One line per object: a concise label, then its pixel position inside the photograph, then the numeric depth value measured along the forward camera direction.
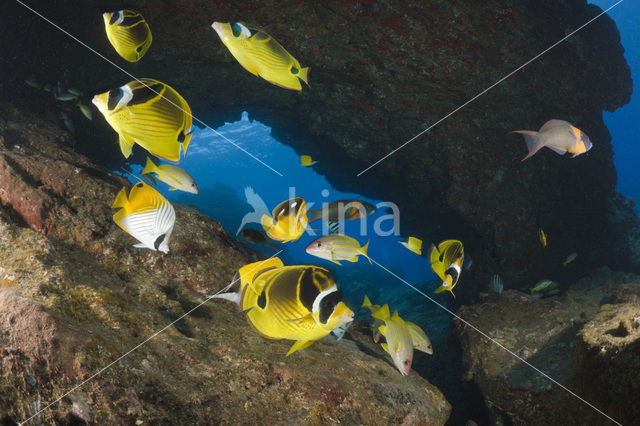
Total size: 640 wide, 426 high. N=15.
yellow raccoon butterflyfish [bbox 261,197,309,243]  2.66
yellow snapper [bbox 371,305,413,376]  2.92
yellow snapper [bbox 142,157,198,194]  3.34
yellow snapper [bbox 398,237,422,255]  4.03
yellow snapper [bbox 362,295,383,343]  3.45
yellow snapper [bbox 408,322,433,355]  3.27
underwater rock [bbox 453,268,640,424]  2.02
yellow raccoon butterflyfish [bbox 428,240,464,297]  3.25
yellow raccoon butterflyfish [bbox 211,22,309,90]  1.90
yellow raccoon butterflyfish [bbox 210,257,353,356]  1.25
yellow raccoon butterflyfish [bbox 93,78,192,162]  1.59
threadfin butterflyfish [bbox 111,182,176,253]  1.95
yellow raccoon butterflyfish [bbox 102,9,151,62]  2.31
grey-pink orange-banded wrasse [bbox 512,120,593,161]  3.22
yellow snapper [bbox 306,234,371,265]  3.22
